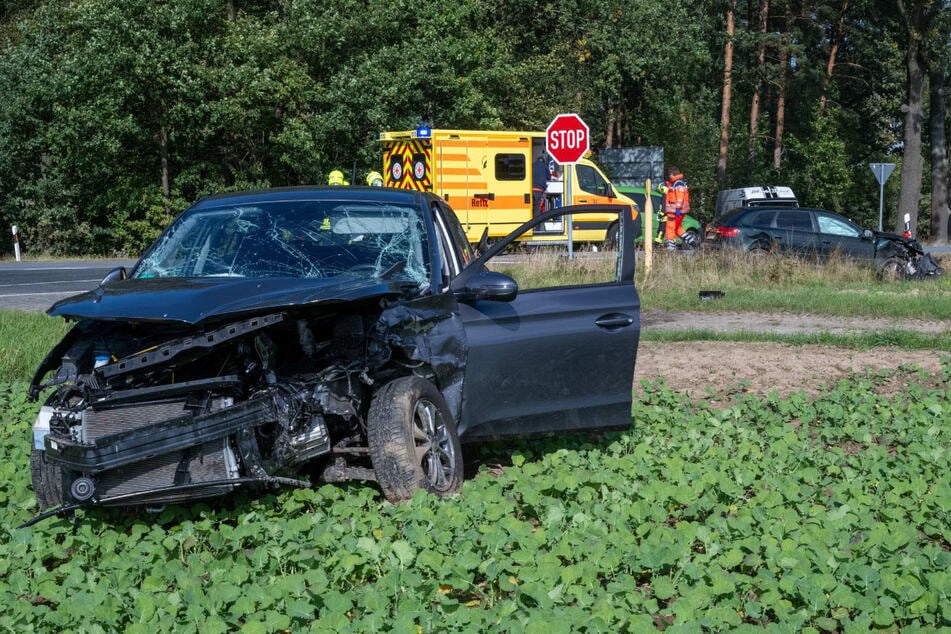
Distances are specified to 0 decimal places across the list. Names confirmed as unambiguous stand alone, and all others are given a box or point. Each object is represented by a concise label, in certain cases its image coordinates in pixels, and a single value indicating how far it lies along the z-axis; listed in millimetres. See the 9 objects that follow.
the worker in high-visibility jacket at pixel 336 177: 19266
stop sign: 18344
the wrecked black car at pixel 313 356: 4965
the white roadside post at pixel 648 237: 17625
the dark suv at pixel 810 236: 21016
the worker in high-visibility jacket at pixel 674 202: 25297
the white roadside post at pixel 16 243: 32531
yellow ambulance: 26422
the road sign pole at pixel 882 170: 30172
